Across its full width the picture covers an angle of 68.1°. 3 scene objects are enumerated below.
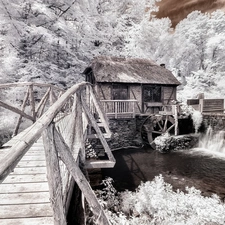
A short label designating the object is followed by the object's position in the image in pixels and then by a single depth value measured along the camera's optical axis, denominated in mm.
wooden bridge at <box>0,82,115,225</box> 1127
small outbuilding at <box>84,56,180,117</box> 13391
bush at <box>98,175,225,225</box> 5012
